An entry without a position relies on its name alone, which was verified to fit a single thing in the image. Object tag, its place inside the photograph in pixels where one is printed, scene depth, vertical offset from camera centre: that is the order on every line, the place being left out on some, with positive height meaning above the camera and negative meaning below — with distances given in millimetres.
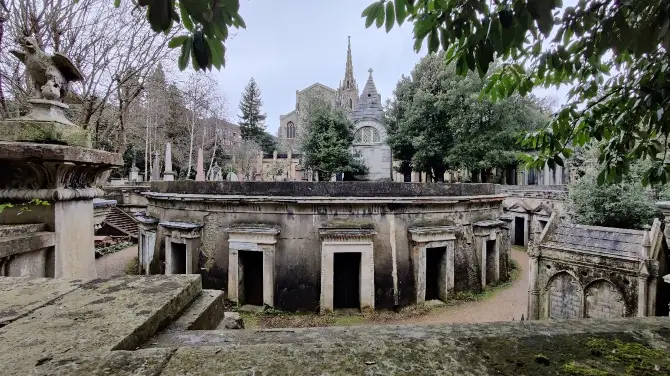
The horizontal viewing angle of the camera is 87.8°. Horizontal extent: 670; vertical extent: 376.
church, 34344 +5292
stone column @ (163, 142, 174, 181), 20522 +1075
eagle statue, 4062 +1409
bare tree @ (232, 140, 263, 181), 40812 +3477
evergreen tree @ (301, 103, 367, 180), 30203 +3893
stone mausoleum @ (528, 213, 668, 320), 7695 -2009
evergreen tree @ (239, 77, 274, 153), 57812 +11316
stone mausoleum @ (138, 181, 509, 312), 10633 -1735
